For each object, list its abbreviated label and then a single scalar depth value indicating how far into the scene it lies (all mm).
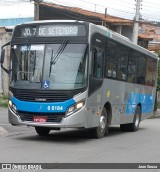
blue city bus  12062
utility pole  31592
